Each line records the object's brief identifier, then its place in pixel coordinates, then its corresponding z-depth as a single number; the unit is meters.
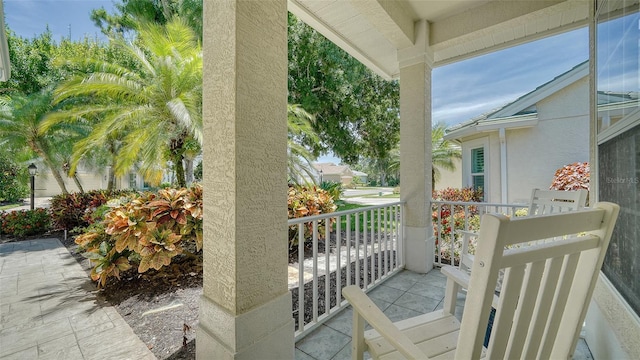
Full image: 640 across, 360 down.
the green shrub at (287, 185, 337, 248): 4.43
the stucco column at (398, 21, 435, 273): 3.32
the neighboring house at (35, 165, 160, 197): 16.65
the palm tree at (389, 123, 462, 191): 12.82
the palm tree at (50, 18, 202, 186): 5.21
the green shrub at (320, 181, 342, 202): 7.79
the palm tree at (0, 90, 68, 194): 7.38
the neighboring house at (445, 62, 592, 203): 5.70
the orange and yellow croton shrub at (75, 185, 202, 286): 3.19
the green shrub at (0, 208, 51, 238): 6.93
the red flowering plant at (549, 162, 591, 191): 4.32
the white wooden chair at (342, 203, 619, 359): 0.66
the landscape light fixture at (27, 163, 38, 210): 7.66
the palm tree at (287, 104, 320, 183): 5.80
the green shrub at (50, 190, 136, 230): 7.27
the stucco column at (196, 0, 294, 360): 1.25
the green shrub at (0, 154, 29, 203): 12.41
